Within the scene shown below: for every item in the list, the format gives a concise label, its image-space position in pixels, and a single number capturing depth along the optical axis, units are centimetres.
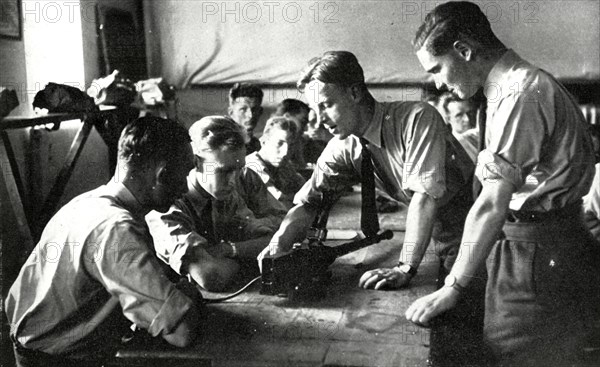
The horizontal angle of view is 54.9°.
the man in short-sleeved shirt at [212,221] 160
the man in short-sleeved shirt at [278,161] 291
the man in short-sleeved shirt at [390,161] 167
